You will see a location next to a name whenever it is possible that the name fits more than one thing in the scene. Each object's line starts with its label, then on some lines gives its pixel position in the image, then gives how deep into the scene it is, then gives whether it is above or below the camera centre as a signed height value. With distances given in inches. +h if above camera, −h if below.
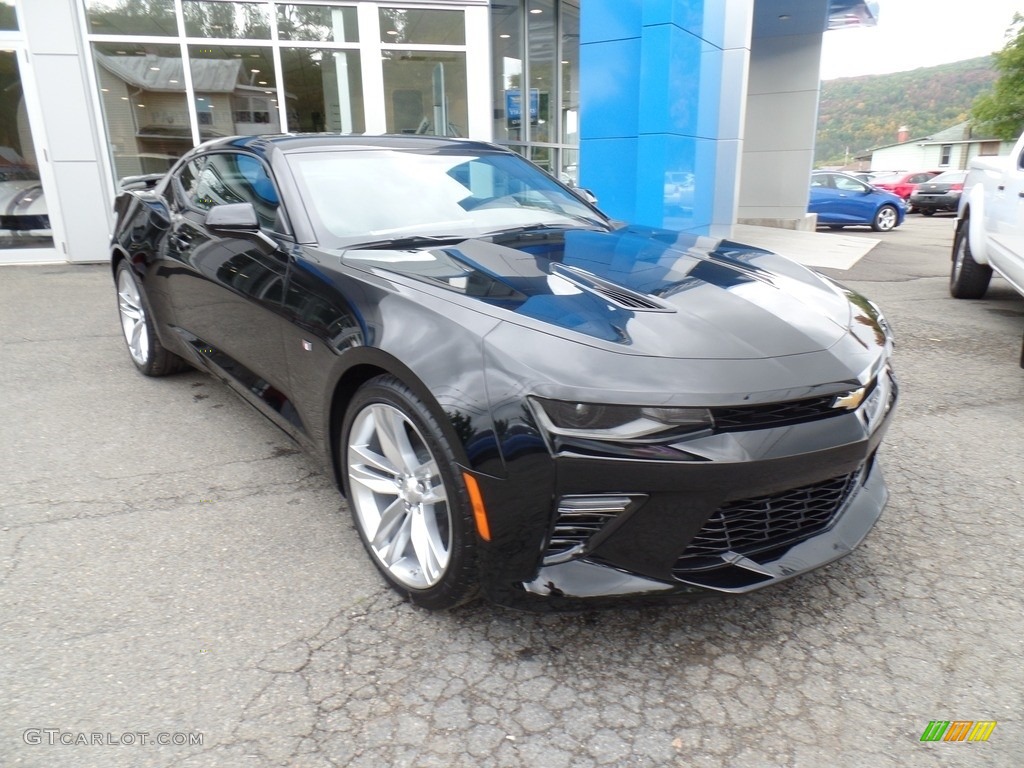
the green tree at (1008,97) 1686.8 +109.6
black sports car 74.0 -25.3
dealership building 339.3 +31.3
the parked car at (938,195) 957.8 -61.9
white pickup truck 213.2 -25.7
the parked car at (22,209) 371.2 -24.4
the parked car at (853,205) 674.8 -51.8
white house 2450.8 -17.0
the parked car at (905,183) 1021.2 -50.3
